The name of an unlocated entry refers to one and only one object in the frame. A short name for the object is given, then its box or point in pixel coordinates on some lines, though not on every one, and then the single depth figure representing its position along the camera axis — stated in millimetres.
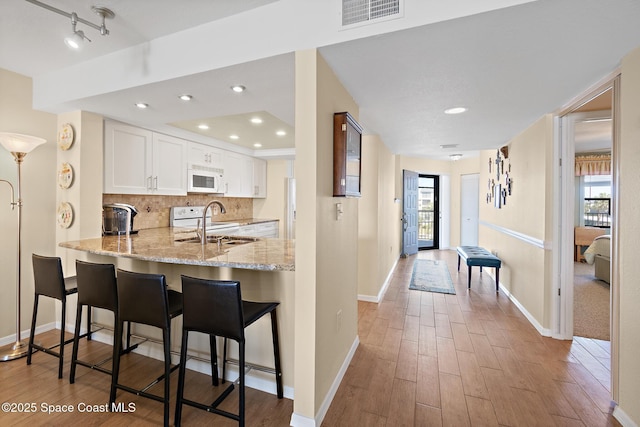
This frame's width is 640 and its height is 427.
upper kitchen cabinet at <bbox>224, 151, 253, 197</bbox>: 5035
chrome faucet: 2551
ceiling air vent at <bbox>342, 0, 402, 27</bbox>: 1448
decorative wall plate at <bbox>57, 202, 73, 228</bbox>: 2771
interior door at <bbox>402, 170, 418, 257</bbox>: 6641
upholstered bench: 4062
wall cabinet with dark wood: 1908
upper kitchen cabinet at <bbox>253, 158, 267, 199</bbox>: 5793
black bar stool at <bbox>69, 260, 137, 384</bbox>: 1940
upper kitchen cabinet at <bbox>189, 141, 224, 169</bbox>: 4289
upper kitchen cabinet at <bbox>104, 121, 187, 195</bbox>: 3092
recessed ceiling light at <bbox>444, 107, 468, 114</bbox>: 2658
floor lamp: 2334
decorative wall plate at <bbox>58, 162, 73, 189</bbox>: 2775
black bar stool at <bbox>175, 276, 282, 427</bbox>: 1537
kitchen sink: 2781
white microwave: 4227
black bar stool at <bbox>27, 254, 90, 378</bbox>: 2180
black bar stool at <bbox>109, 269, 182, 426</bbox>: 1701
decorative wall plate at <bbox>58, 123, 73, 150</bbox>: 2781
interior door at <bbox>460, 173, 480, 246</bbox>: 7215
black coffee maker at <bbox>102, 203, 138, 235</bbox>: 3125
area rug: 4379
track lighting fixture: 1717
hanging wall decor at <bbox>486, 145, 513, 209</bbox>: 4051
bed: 4422
